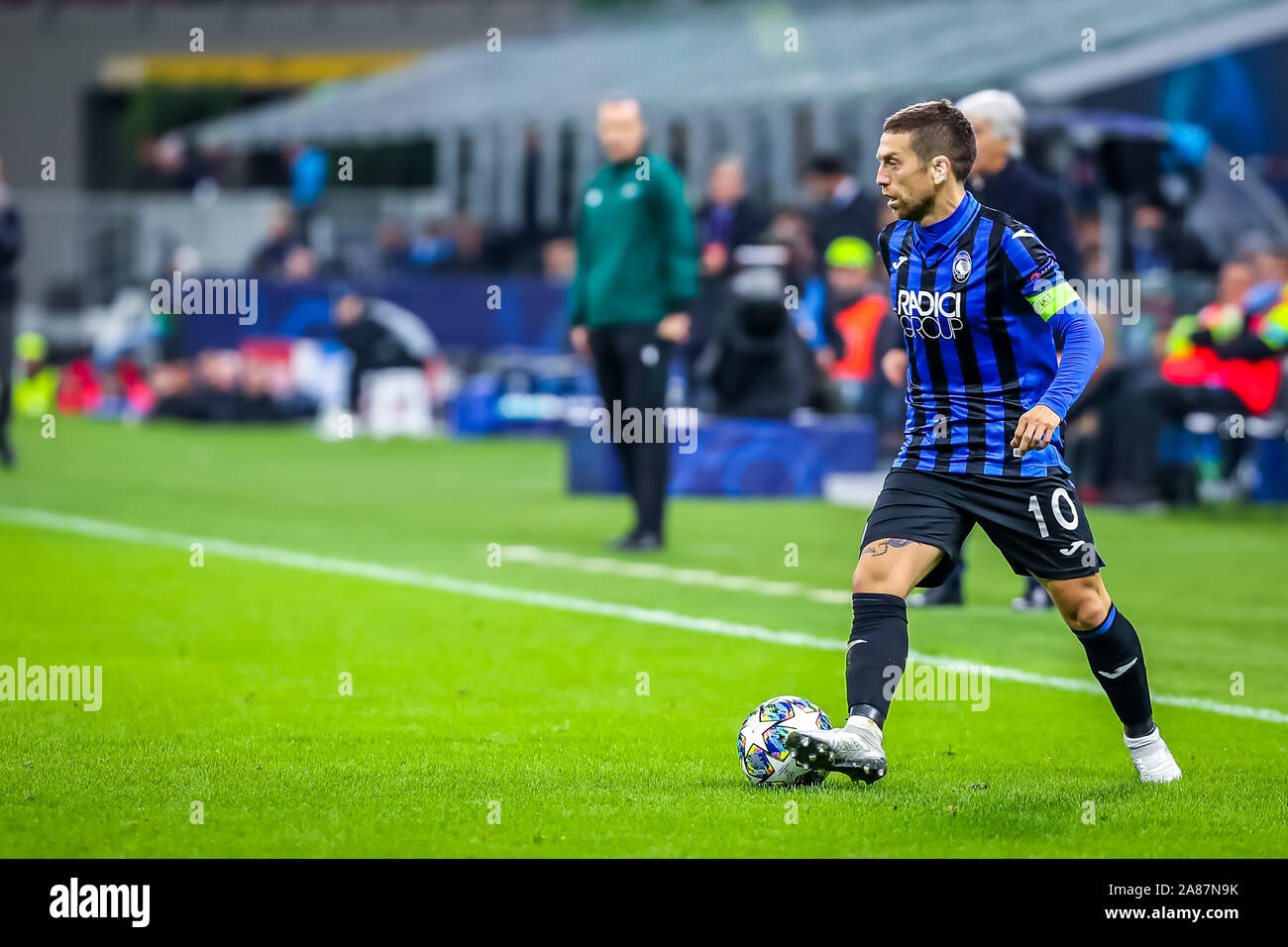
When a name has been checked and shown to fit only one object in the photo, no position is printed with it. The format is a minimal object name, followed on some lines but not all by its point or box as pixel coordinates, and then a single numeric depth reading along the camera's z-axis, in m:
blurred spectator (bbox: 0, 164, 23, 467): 15.88
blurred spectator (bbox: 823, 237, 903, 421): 16.84
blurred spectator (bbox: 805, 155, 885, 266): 17.44
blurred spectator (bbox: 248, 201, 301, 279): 26.03
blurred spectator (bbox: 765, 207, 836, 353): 15.70
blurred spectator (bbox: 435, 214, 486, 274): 26.36
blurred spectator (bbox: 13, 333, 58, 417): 25.45
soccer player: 5.40
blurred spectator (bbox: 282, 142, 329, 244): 31.22
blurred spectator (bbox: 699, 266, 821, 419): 14.66
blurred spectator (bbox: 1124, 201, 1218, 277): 19.05
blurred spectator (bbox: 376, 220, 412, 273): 27.39
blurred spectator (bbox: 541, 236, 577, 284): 23.58
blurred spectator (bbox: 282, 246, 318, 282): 25.25
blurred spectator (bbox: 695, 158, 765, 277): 17.23
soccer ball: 5.45
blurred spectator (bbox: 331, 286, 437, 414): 22.00
